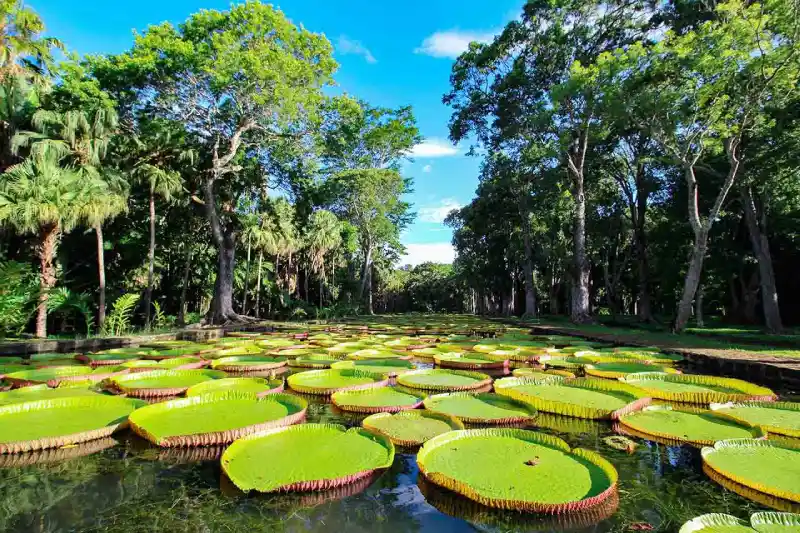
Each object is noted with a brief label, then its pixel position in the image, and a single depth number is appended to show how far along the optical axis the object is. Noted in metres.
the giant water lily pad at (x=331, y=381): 4.66
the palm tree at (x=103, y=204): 11.86
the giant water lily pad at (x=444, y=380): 4.77
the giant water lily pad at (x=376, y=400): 3.85
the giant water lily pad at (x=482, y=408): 3.58
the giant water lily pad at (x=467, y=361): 6.37
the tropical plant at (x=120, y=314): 11.06
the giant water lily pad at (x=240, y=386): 4.33
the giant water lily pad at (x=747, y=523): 1.74
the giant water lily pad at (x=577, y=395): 3.75
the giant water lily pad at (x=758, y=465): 2.22
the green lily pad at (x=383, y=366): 5.81
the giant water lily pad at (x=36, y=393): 3.83
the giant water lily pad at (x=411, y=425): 3.06
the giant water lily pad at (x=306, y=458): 2.25
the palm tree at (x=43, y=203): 10.41
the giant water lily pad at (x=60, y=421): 2.84
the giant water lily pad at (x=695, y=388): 4.15
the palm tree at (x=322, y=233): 29.86
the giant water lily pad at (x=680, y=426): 3.07
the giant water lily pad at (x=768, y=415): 3.15
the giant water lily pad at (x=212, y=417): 2.93
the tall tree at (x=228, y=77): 14.08
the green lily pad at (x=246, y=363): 6.02
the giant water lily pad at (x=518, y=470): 2.09
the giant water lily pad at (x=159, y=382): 4.36
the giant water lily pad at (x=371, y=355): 7.08
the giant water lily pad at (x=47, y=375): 4.67
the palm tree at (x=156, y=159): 15.03
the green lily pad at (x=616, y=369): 5.38
